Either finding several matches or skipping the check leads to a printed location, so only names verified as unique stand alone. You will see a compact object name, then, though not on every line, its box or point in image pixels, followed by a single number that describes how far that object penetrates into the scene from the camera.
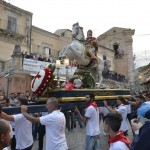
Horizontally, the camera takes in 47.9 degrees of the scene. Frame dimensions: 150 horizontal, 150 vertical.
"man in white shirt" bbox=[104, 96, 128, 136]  5.21
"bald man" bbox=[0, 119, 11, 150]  1.49
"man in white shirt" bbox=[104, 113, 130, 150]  2.13
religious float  4.76
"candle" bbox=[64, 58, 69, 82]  5.45
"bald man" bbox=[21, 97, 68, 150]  3.17
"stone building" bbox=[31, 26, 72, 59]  19.64
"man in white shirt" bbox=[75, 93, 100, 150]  4.24
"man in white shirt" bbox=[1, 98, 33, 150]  3.66
